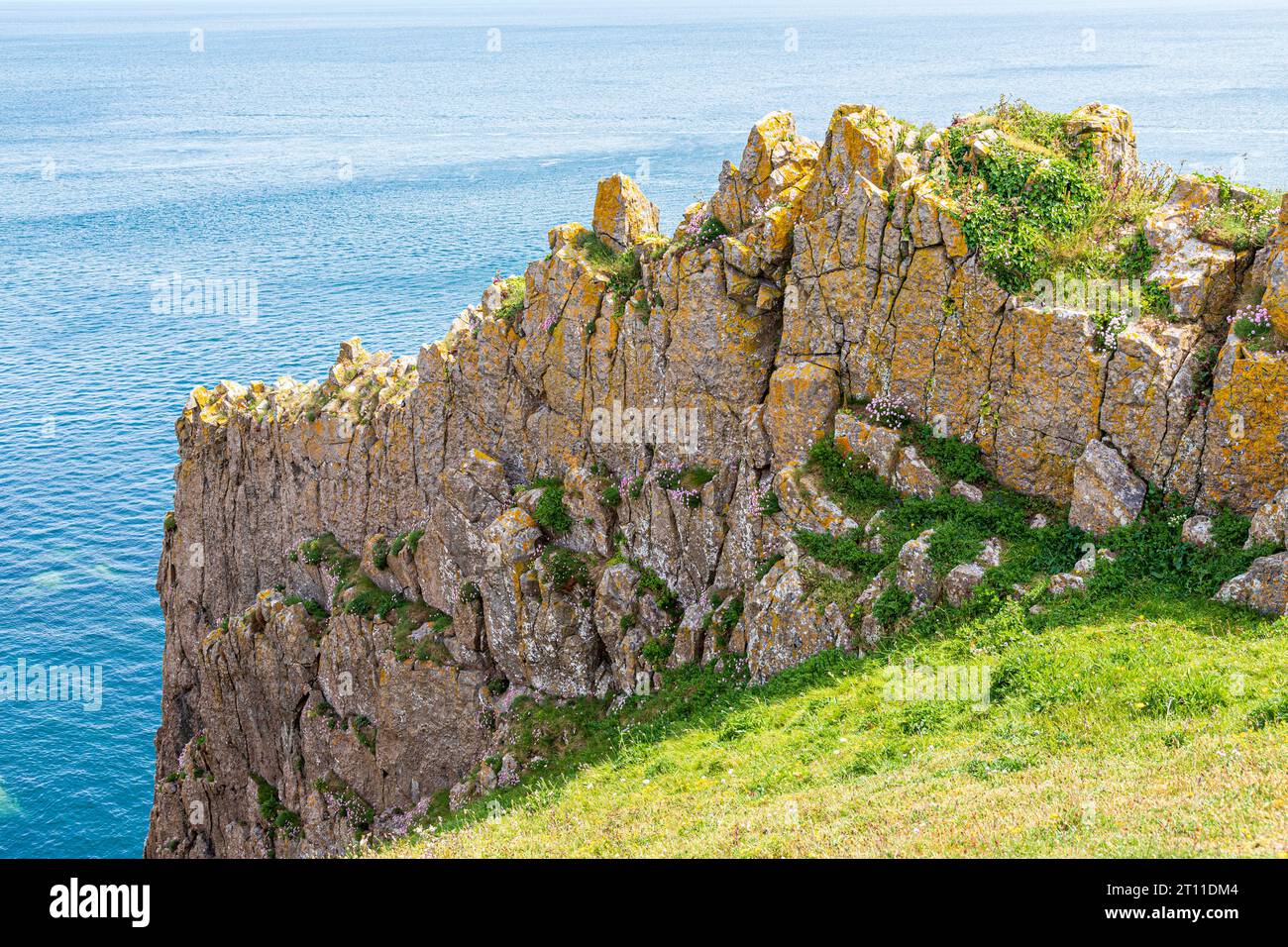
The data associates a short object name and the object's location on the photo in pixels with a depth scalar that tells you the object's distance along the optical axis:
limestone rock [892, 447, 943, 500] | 27.62
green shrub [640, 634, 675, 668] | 32.06
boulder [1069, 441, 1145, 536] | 24.72
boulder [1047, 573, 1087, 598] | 23.98
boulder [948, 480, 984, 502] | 27.02
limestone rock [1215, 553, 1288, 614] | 21.67
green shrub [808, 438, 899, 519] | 28.20
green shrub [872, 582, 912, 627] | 25.55
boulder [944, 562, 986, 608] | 25.16
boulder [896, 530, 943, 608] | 25.58
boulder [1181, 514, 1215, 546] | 23.56
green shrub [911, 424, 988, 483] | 27.41
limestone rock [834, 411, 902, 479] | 28.41
